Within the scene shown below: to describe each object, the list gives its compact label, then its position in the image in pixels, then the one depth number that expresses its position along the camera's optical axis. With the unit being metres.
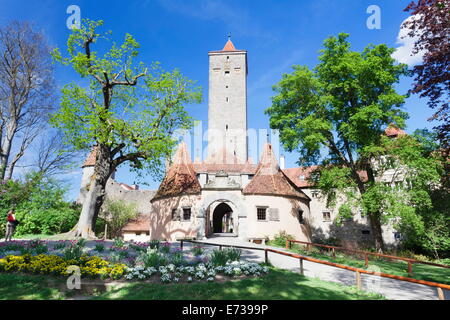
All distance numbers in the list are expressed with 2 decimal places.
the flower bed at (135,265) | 7.42
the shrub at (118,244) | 11.92
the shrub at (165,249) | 10.97
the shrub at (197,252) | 11.06
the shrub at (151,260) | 8.12
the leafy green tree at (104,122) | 15.55
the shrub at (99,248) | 10.77
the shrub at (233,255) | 9.28
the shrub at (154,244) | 11.76
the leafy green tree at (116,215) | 28.47
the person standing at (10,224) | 13.65
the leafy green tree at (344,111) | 16.03
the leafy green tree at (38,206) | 21.29
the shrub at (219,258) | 8.64
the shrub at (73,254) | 8.51
